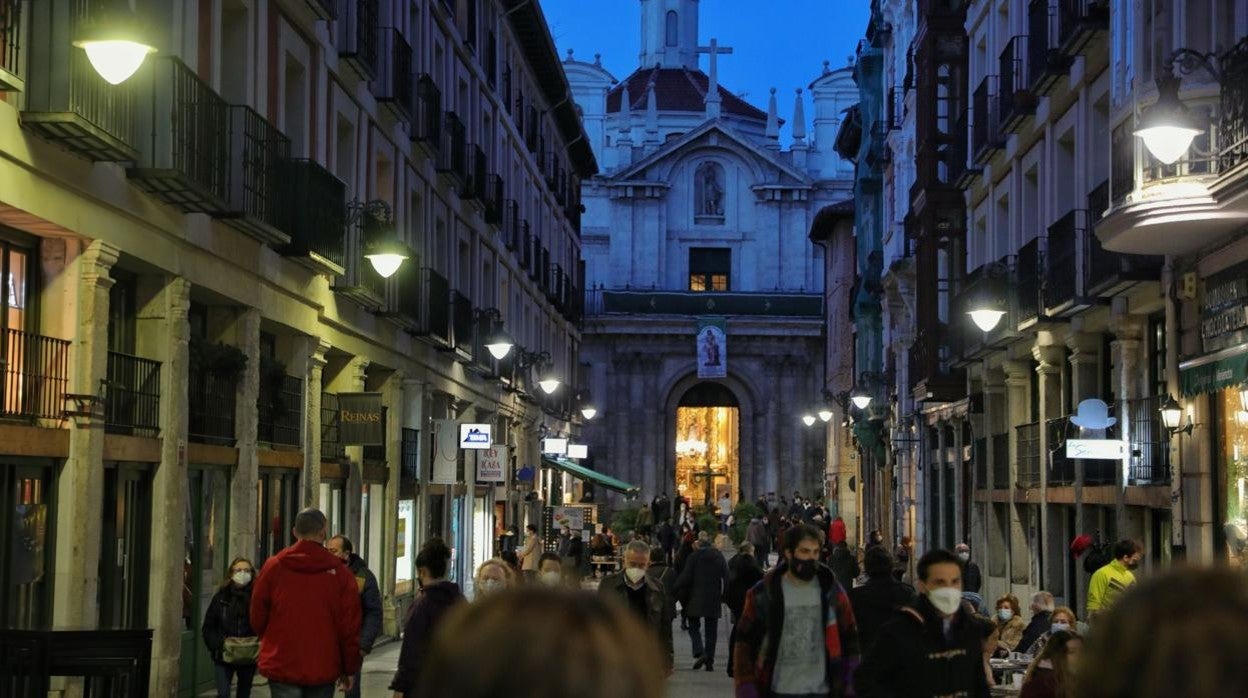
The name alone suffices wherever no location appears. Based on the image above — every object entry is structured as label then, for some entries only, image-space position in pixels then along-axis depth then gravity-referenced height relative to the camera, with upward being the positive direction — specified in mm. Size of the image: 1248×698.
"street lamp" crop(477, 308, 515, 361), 32531 +3269
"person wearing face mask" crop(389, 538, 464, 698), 12195 -495
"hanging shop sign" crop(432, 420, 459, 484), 31766 +1287
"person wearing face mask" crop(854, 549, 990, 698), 9031 -495
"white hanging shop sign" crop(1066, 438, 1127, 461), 20828 +882
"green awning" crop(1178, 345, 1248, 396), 17547 +1469
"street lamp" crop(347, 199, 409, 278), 22719 +3618
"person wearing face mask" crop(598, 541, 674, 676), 15695 -393
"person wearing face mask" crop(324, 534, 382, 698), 13727 -437
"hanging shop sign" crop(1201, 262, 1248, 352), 18000 +2032
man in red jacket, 12211 -486
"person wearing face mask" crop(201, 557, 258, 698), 15859 -677
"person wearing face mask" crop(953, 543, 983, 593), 27072 -506
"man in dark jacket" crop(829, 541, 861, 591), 27688 -395
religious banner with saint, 74812 +6720
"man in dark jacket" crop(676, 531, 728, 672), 25062 -672
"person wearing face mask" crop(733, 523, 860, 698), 11211 -533
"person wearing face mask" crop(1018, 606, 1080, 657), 15047 -610
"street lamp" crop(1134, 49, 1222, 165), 16031 +3193
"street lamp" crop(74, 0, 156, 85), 12375 +2889
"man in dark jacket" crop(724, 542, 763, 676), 22734 -485
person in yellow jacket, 16453 -306
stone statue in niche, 80875 +13392
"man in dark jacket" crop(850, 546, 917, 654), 13594 -408
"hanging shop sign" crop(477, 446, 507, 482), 32281 +1080
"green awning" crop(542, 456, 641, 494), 52844 +1590
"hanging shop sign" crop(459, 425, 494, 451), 31078 +1457
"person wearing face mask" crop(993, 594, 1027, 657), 17844 -828
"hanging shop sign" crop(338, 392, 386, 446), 25438 +1415
